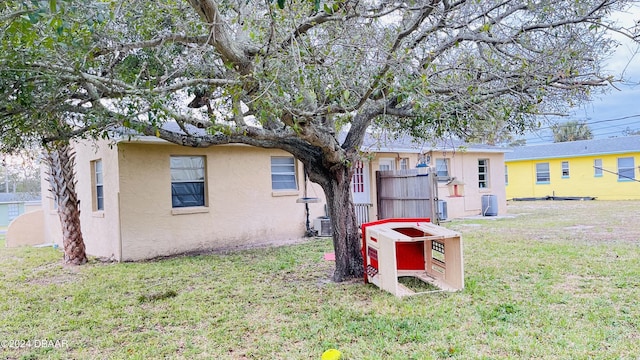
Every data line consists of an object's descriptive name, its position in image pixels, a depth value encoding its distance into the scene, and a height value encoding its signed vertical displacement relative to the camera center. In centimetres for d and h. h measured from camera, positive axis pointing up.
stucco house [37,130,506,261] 936 -17
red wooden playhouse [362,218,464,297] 548 -105
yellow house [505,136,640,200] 2258 +43
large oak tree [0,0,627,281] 463 +149
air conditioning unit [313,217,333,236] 1184 -116
